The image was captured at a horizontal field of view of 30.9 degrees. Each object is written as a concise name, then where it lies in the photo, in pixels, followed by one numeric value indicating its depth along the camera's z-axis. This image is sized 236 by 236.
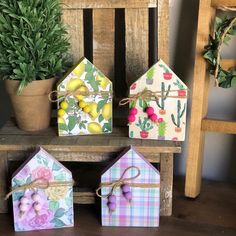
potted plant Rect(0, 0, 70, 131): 0.83
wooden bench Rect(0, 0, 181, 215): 0.85
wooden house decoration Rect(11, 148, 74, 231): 0.81
